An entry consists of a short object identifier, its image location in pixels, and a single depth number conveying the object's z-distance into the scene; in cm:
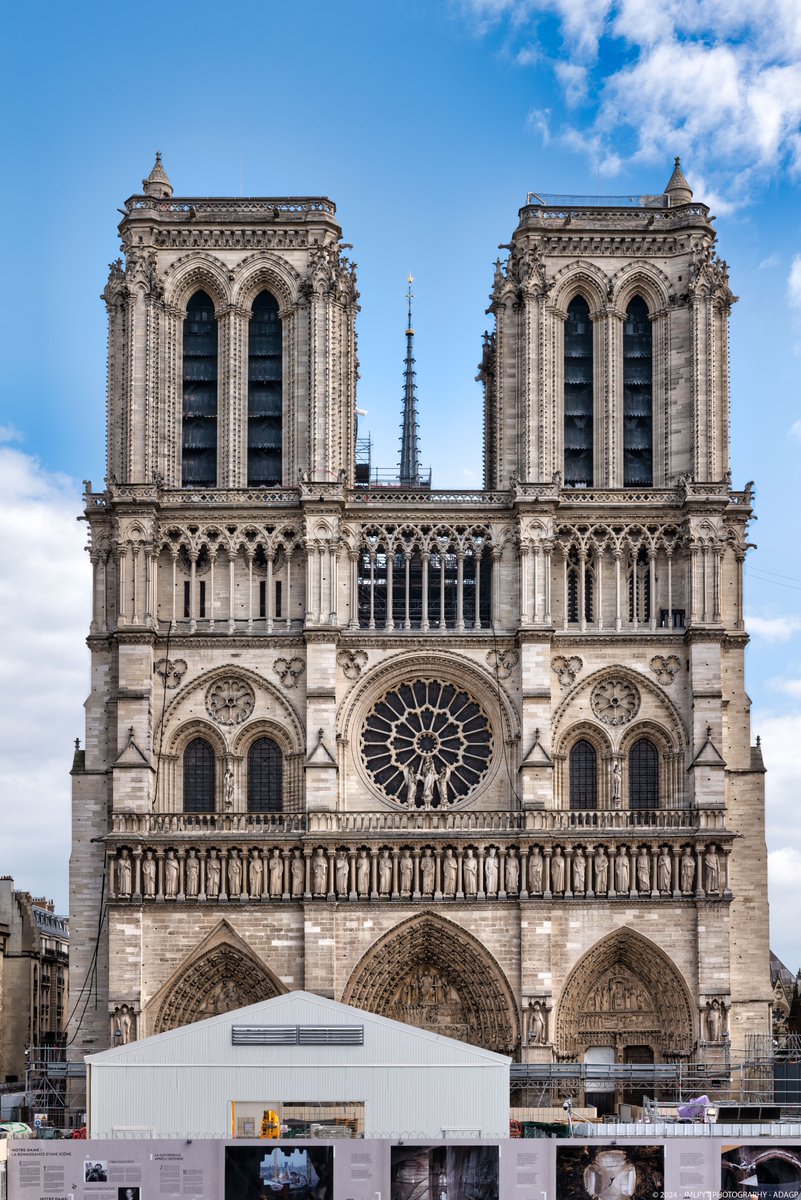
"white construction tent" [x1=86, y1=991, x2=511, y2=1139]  4734
